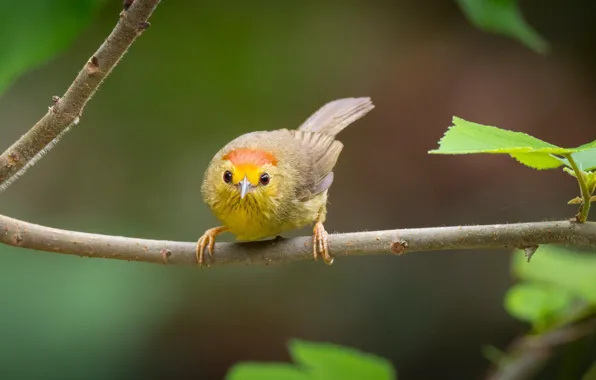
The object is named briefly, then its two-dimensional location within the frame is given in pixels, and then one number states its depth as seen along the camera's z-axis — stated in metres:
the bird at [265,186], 2.63
